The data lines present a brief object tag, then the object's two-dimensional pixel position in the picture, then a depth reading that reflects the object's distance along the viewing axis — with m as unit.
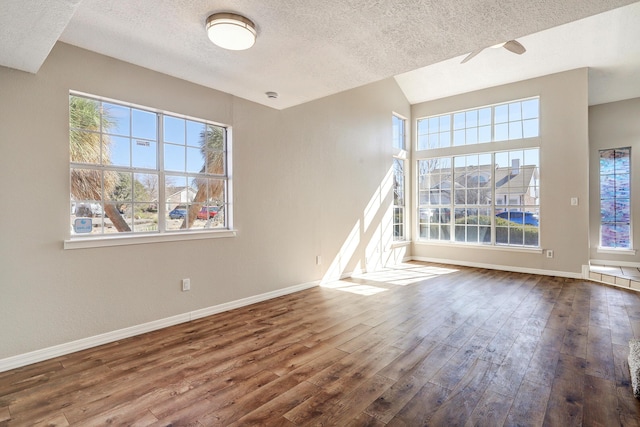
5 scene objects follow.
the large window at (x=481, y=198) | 5.93
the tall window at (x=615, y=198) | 5.91
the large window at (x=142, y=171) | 2.80
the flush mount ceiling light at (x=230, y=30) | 2.10
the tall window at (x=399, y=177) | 6.97
